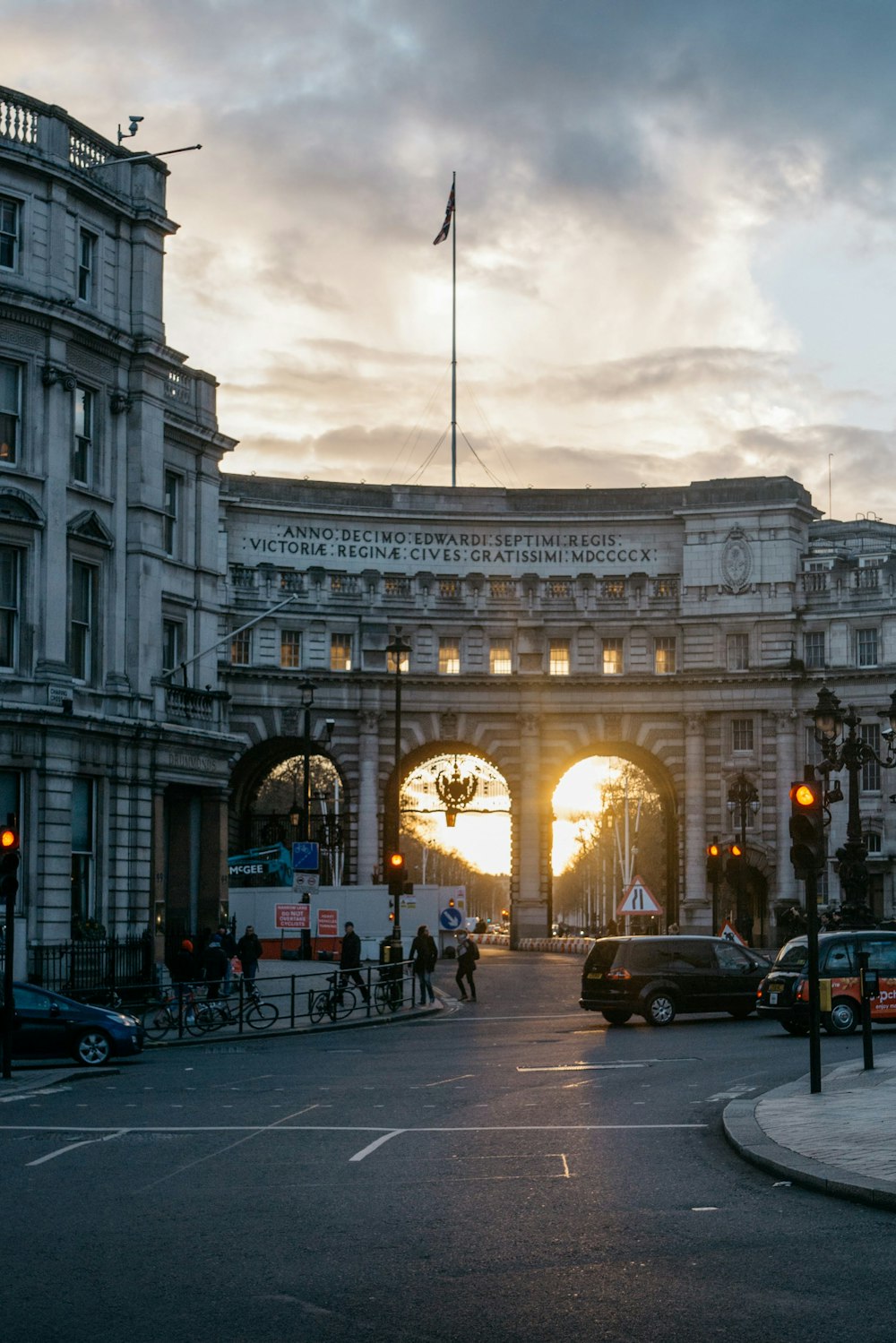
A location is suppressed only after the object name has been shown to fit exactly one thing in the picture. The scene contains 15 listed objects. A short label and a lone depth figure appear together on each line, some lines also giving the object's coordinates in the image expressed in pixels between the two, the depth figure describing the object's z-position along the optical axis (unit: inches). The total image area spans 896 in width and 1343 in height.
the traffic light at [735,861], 2268.7
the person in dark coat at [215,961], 1549.0
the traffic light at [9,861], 1102.4
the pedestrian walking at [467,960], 1881.2
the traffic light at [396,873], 1861.5
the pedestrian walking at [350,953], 1711.4
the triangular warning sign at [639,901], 1690.5
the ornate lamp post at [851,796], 1777.7
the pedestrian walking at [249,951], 1749.5
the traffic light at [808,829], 827.4
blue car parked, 1186.0
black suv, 1446.9
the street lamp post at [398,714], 1883.6
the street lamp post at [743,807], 2549.2
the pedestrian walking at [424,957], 1743.4
